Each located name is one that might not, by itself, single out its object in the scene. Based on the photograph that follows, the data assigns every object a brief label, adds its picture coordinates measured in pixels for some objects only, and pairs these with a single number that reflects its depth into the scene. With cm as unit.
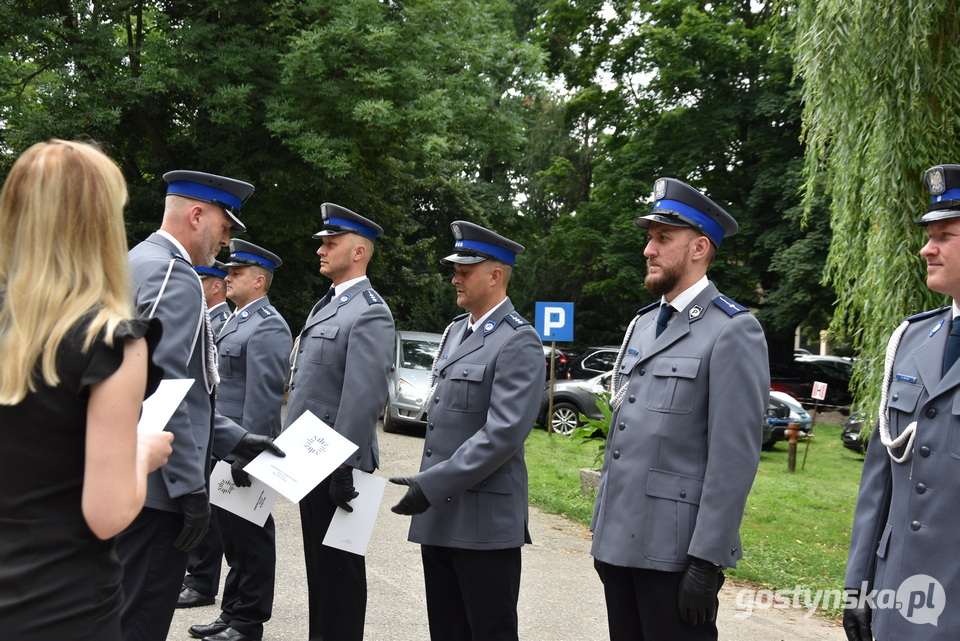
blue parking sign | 1678
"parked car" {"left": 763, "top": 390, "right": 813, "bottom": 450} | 1727
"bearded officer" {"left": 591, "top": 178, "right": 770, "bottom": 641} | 319
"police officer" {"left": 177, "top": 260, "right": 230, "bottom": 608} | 580
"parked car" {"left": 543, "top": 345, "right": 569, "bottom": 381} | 2011
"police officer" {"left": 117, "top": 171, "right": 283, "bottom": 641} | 325
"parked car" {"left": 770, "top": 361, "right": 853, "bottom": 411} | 2347
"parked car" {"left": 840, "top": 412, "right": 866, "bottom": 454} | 1717
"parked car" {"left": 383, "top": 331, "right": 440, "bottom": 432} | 1537
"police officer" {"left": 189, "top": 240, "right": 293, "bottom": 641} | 520
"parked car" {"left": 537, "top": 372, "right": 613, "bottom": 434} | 1727
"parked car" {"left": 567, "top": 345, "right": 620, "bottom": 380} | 1903
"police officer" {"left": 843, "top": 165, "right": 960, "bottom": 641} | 272
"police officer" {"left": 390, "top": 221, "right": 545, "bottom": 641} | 393
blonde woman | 196
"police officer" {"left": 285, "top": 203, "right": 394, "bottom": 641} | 461
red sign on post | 1499
